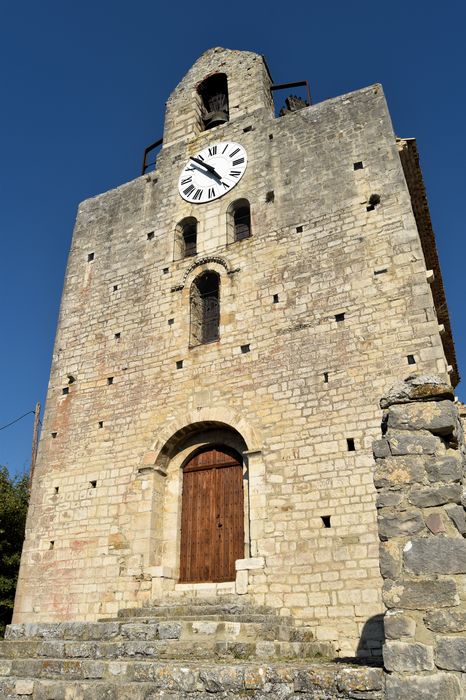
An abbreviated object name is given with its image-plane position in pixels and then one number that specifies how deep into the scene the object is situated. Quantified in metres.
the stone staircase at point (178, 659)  4.49
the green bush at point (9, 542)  13.50
